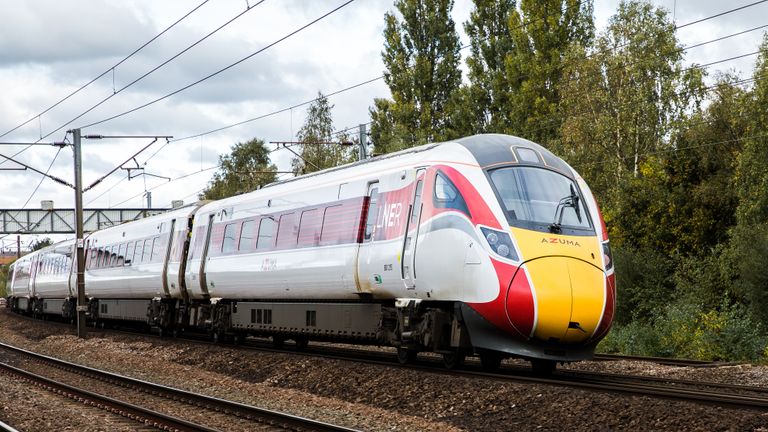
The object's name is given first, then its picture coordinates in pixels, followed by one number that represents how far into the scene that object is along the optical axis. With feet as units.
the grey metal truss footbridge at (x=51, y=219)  258.98
